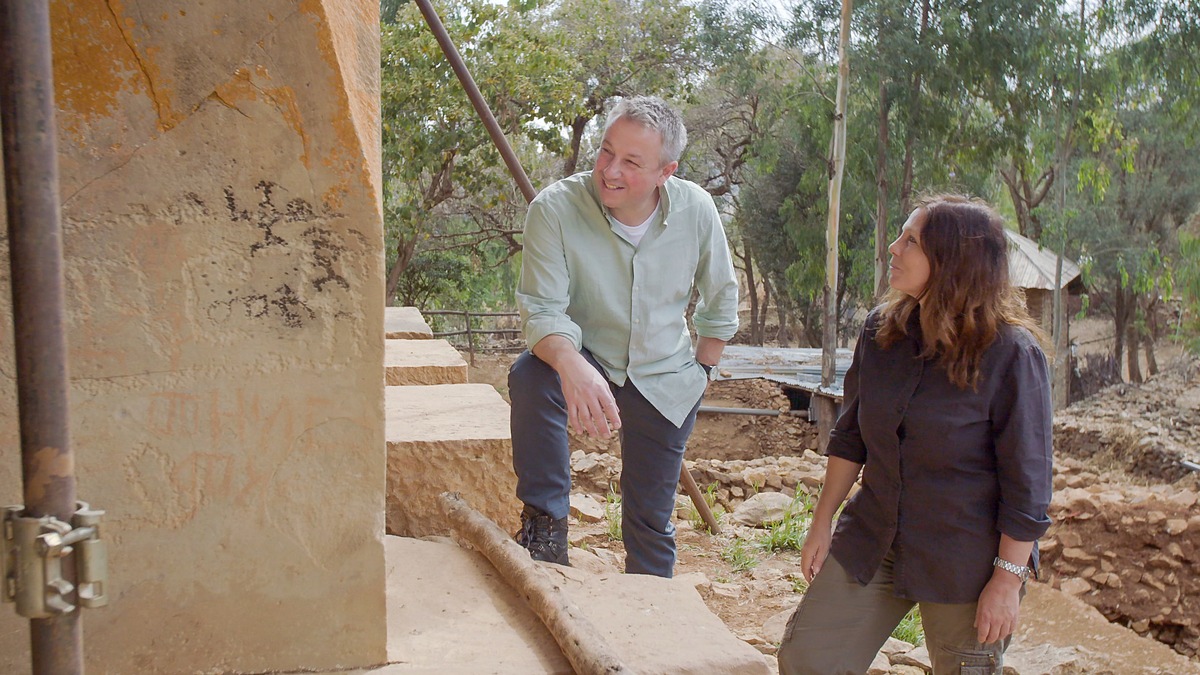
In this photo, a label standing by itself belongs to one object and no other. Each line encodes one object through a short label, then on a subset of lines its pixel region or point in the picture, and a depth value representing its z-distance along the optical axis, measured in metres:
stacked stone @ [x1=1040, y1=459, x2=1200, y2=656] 6.45
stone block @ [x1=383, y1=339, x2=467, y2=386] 4.74
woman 2.20
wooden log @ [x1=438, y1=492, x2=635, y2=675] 1.93
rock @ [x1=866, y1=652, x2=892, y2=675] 3.64
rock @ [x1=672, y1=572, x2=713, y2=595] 4.34
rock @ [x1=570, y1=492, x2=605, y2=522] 5.21
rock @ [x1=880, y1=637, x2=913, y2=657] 3.92
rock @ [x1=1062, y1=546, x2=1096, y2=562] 7.04
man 2.77
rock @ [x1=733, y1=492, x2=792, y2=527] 5.92
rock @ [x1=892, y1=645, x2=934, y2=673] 3.84
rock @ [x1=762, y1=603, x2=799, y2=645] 3.78
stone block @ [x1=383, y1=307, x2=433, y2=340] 6.15
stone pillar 1.73
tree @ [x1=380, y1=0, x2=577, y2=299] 12.27
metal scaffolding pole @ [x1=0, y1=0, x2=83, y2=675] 1.14
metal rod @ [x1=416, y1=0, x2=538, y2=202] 3.85
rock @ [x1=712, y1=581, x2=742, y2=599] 4.39
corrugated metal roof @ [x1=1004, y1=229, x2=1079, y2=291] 19.53
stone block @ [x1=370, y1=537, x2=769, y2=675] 2.09
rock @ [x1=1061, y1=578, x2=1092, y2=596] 6.62
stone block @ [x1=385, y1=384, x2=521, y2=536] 3.16
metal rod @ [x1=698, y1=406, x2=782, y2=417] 13.93
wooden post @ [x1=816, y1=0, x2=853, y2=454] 14.45
